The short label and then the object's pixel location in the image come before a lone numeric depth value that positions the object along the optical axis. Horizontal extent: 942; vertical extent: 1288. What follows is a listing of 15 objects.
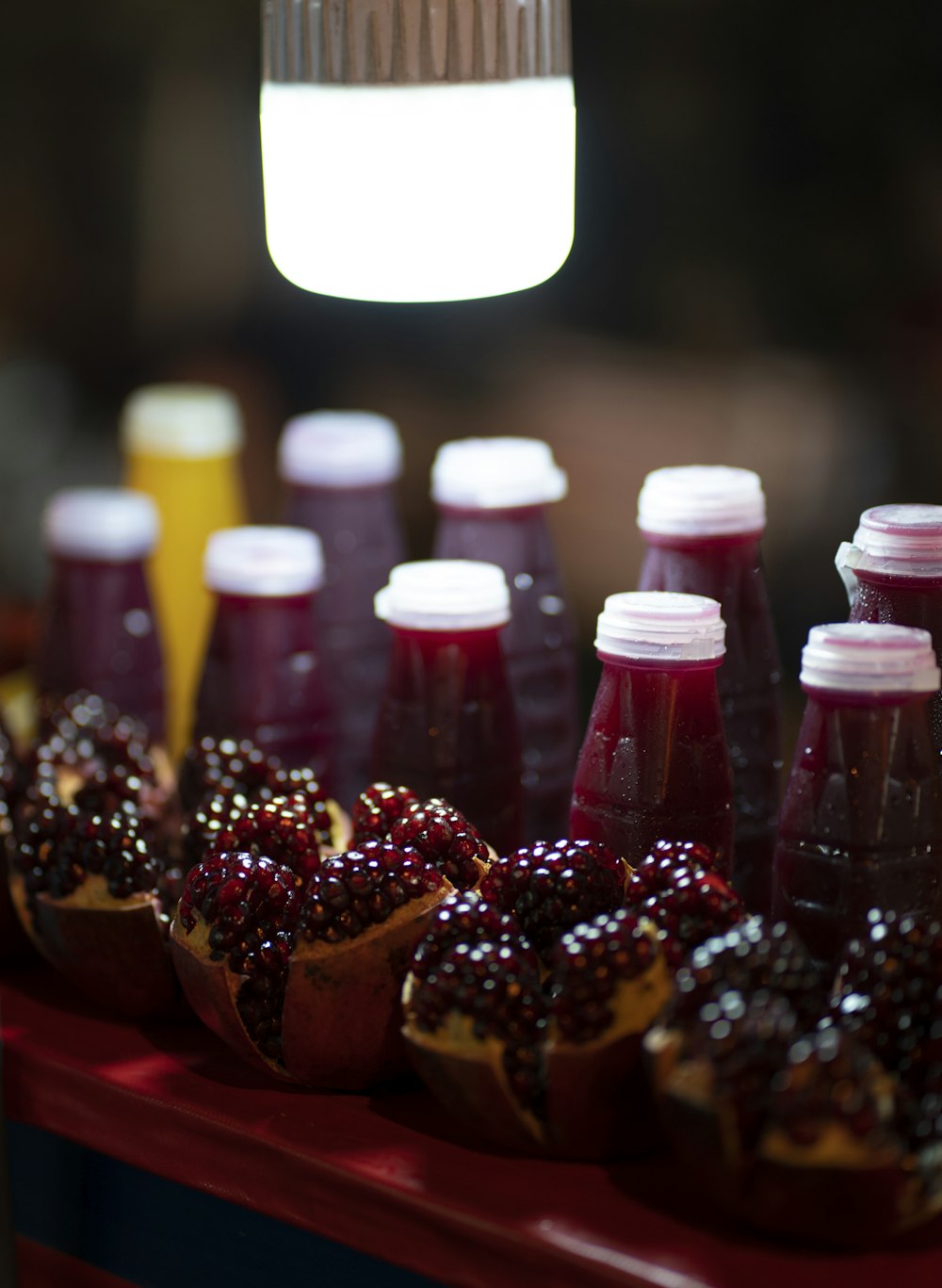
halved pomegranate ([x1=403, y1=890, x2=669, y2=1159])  0.85
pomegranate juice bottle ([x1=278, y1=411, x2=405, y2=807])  1.62
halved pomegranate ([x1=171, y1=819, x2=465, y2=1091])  0.95
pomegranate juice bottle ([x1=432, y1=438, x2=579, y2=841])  1.39
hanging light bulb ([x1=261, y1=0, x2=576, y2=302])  1.00
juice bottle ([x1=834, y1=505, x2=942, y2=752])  1.05
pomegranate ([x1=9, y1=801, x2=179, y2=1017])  1.07
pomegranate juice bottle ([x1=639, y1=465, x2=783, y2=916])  1.18
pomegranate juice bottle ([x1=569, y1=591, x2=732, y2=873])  1.03
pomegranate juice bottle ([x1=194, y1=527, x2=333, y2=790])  1.43
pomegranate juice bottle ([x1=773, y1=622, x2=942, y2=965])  0.95
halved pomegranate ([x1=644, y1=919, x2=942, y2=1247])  0.76
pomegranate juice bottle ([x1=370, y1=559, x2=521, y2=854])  1.20
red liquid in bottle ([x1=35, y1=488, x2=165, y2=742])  1.64
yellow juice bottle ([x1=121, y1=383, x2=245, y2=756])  1.88
